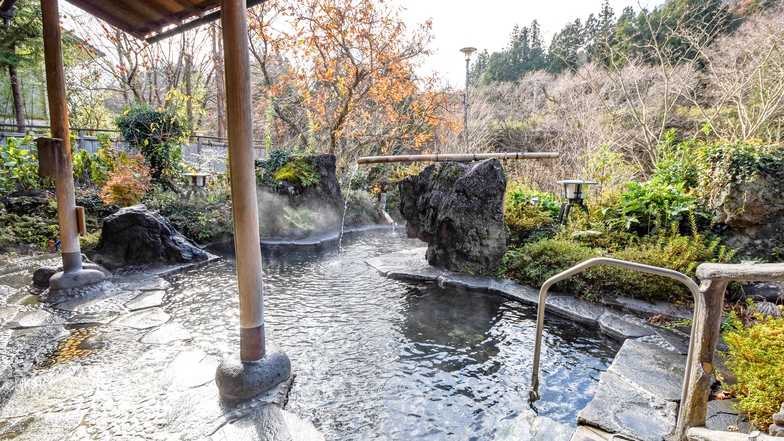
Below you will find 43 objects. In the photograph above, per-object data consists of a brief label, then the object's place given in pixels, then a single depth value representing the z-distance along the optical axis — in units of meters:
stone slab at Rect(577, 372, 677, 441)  2.33
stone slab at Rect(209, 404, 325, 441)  2.22
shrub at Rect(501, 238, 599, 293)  5.04
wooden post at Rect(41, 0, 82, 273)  4.07
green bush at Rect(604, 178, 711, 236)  5.46
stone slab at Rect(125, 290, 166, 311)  4.30
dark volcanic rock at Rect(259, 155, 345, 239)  9.05
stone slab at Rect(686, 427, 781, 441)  1.64
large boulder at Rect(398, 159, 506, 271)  5.77
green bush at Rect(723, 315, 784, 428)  2.07
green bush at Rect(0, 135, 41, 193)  7.78
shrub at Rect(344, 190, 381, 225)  11.37
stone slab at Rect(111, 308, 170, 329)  3.83
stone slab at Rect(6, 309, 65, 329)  3.64
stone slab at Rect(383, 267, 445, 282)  5.82
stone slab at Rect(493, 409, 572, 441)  2.35
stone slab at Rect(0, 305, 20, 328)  3.73
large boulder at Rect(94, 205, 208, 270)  5.91
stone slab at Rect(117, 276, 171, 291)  4.91
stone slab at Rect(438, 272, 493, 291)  5.34
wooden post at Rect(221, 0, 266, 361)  2.39
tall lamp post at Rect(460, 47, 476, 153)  11.40
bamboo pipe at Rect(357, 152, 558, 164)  6.13
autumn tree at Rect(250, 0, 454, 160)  9.38
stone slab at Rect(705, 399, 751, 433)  2.29
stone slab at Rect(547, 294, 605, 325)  4.22
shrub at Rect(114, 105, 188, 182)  8.64
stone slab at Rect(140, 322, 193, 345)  3.49
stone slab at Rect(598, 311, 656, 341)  3.76
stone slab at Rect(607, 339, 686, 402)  2.78
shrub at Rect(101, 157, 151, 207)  7.86
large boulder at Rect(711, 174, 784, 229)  4.73
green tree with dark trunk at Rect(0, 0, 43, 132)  11.58
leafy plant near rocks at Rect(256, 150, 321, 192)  9.30
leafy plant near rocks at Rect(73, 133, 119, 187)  8.94
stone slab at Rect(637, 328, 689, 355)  3.39
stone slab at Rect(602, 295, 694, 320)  4.12
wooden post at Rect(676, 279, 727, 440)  1.85
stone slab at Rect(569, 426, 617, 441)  2.28
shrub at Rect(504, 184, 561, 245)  6.67
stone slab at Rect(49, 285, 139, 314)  4.12
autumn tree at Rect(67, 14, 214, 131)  12.88
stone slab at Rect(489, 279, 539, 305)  4.81
